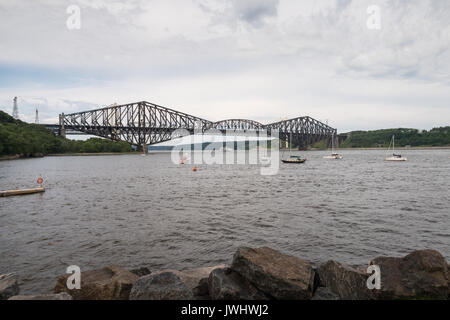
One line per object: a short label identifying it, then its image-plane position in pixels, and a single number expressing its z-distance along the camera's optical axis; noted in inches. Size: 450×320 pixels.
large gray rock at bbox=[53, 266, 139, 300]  263.4
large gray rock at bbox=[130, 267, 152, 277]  323.3
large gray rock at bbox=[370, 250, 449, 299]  249.6
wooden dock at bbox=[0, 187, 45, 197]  1032.2
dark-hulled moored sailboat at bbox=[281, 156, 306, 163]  2956.7
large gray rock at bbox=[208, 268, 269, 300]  238.7
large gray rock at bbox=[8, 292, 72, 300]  222.8
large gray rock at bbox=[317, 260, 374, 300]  260.8
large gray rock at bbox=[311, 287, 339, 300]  250.1
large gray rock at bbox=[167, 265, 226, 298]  276.5
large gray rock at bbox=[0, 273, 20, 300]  266.1
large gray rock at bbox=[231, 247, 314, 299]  240.7
